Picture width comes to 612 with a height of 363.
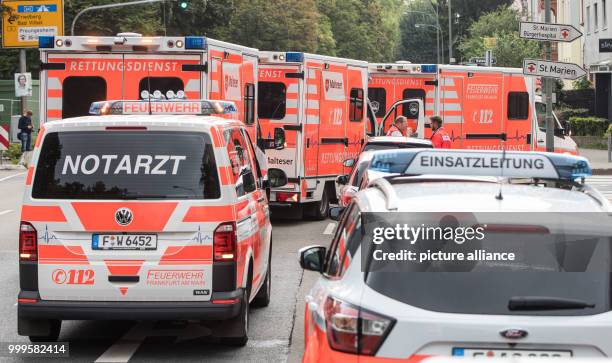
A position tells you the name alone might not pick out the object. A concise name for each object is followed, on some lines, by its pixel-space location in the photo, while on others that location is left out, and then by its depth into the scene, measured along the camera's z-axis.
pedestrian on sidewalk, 38.78
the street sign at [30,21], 43.62
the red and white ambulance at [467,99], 24.48
